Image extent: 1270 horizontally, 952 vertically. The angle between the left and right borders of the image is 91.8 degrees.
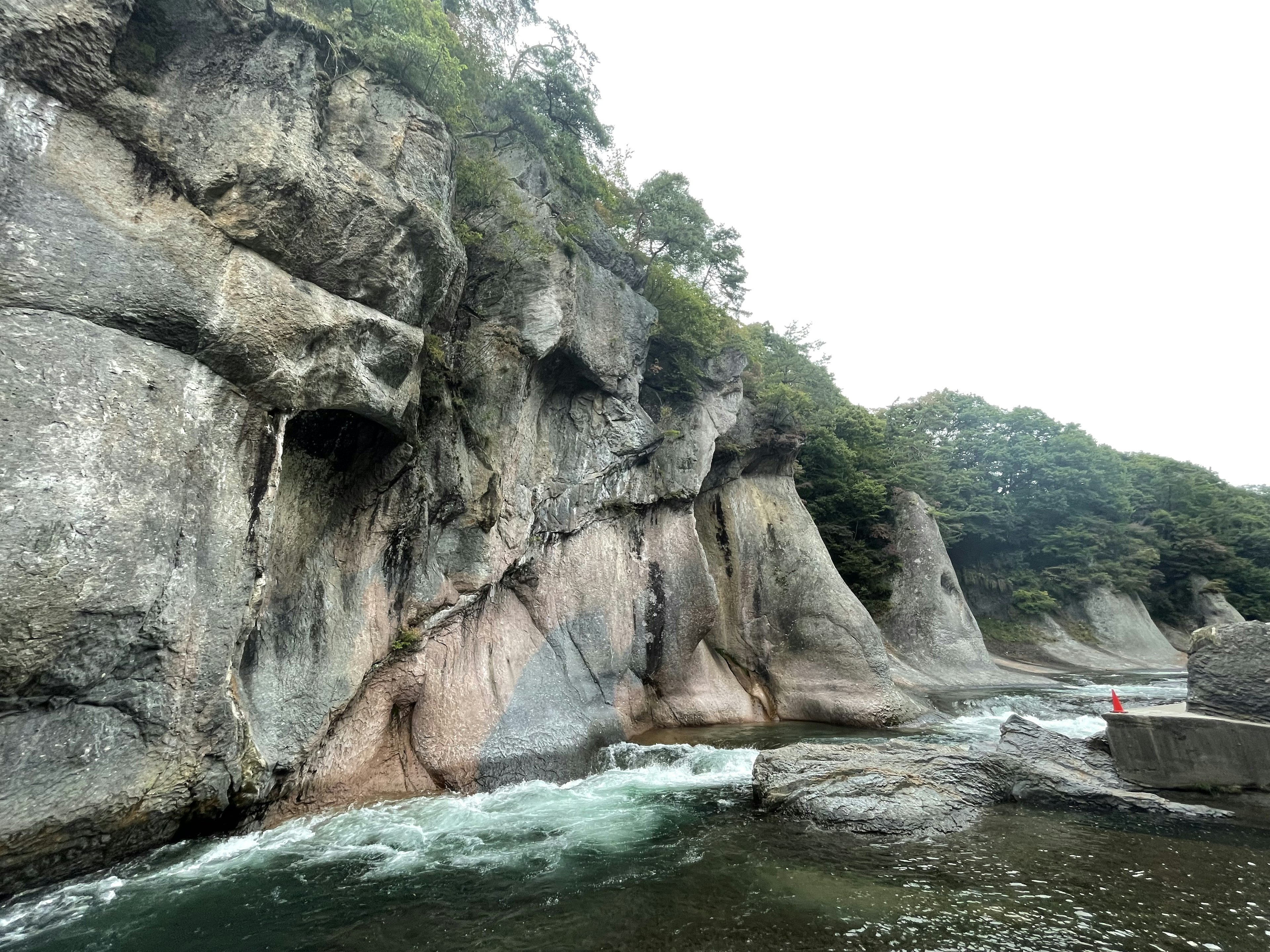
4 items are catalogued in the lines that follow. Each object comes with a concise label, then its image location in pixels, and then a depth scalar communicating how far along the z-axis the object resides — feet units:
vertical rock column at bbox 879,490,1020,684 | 73.82
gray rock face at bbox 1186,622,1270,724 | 25.49
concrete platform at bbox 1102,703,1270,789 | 24.02
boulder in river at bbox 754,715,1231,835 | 22.91
